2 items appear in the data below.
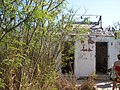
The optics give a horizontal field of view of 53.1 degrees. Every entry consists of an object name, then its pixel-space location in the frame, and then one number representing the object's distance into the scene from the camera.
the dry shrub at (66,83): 3.36
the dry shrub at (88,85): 3.76
